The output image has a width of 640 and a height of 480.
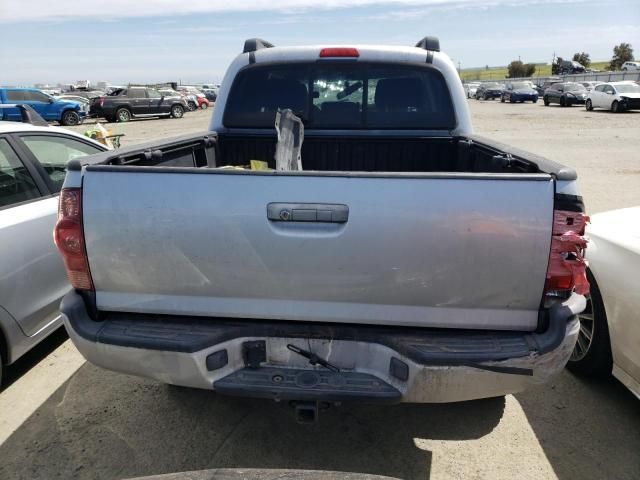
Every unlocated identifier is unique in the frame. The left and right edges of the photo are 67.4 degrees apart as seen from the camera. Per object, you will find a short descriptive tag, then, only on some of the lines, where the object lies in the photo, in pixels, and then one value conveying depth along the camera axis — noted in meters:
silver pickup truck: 1.92
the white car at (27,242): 3.09
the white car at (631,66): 62.25
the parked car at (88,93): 38.66
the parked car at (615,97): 27.33
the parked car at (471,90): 61.42
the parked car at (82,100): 30.19
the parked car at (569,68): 76.00
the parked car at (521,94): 43.06
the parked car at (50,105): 24.06
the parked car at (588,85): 40.38
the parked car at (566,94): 35.12
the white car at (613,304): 2.69
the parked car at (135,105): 28.48
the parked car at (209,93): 50.32
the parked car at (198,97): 40.91
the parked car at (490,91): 52.17
